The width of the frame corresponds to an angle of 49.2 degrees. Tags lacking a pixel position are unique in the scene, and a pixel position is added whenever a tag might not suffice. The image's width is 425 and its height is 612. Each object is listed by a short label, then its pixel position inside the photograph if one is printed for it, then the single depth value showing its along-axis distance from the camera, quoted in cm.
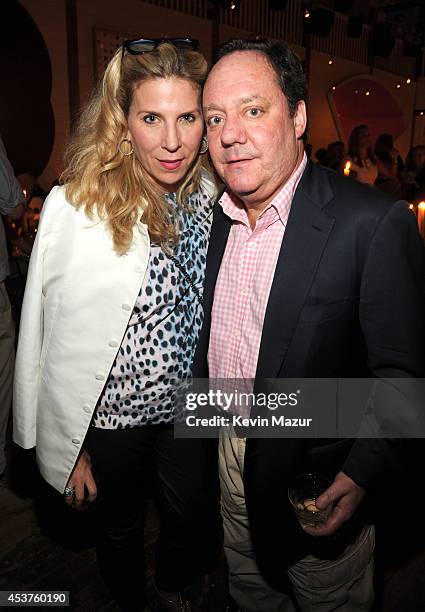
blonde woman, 154
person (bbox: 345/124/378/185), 600
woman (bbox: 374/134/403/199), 648
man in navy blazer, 121
